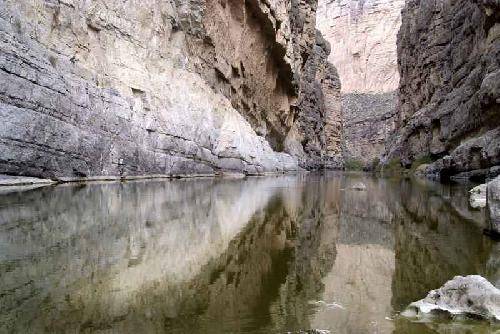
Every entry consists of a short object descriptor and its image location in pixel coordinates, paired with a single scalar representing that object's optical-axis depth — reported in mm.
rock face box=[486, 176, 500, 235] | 8008
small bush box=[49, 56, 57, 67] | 19547
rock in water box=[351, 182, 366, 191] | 22408
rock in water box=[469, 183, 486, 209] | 13103
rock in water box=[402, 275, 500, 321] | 4160
